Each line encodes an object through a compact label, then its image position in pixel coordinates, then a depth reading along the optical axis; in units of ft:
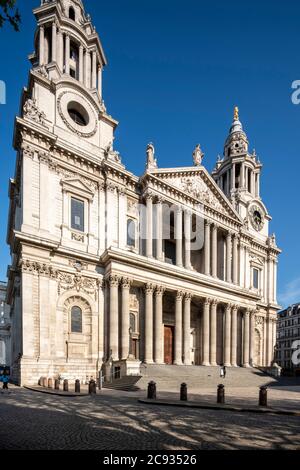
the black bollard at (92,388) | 60.90
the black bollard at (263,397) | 45.55
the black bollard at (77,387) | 62.63
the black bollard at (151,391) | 52.06
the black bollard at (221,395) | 47.39
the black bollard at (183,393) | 50.51
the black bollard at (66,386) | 64.45
